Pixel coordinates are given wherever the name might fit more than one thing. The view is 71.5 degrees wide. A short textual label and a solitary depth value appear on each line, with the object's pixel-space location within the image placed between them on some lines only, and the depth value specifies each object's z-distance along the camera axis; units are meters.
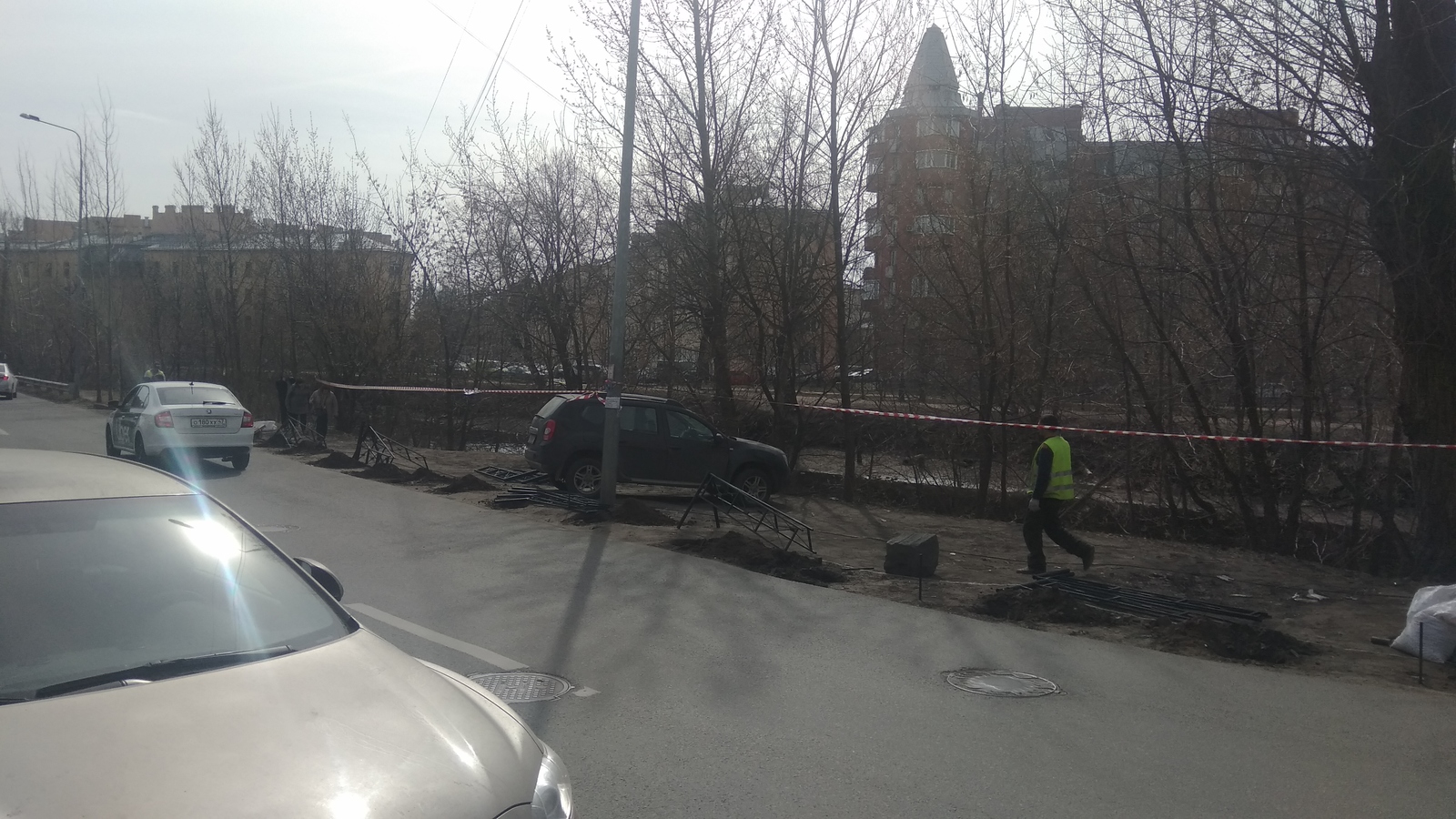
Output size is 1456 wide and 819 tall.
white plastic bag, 6.80
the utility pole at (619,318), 13.62
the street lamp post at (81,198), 44.28
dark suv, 15.84
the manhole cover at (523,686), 5.77
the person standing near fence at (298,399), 23.73
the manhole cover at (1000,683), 6.14
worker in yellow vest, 10.43
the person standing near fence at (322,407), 23.30
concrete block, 9.95
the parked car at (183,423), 17.05
